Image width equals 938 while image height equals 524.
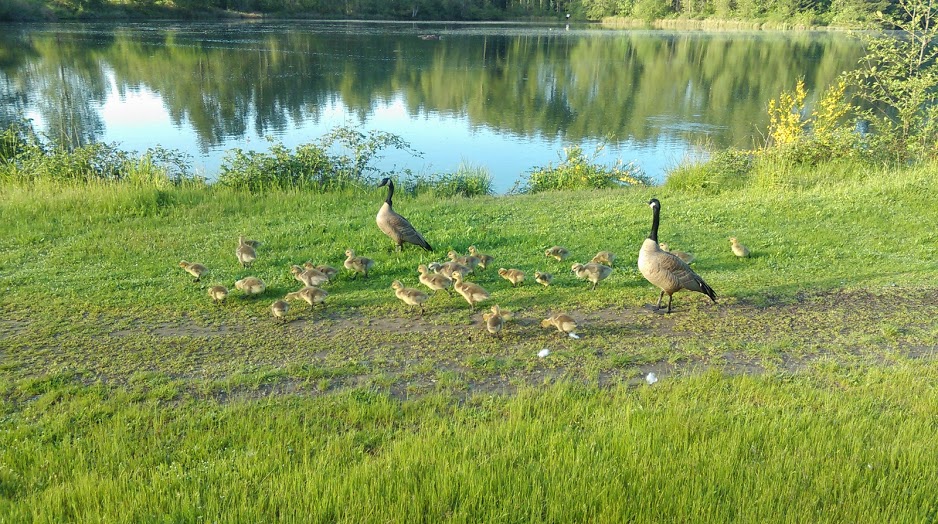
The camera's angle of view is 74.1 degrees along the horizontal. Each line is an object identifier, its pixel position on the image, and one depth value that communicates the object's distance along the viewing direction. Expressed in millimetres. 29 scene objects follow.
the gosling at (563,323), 6711
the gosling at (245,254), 9002
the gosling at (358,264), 8803
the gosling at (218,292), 7664
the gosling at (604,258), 8992
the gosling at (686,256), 9121
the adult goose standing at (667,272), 7199
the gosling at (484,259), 9102
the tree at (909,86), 15938
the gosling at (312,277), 7961
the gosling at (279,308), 7270
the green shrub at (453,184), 16172
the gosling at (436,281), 7922
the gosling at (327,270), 8547
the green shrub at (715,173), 15031
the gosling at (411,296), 7410
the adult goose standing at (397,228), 9758
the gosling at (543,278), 8406
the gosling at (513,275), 8438
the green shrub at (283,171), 14852
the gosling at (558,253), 9445
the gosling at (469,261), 8836
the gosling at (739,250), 9633
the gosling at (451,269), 8297
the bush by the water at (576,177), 17156
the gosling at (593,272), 8211
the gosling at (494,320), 6723
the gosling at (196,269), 8461
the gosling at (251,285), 7892
